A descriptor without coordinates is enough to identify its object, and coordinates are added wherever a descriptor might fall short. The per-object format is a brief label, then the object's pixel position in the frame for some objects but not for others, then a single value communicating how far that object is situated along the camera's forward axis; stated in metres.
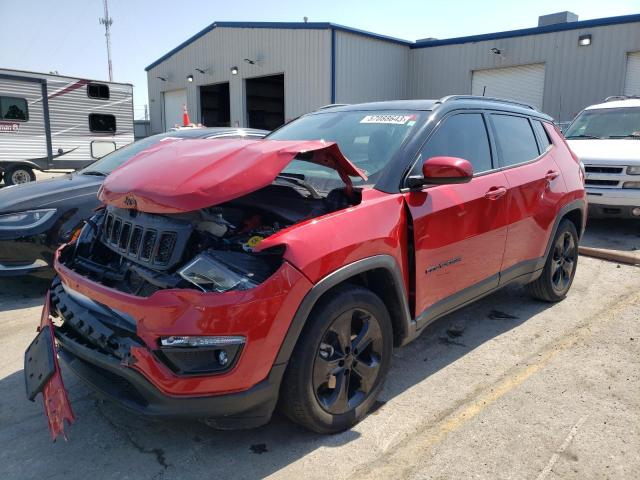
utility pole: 42.19
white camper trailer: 12.52
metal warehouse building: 15.61
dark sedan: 4.72
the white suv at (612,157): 7.23
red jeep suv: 2.26
